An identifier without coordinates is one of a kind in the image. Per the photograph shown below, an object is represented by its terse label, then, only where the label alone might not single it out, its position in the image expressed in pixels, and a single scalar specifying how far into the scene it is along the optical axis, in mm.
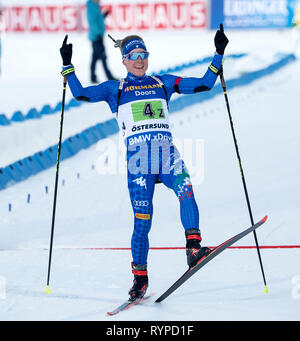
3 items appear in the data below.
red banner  47625
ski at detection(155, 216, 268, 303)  8078
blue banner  46094
